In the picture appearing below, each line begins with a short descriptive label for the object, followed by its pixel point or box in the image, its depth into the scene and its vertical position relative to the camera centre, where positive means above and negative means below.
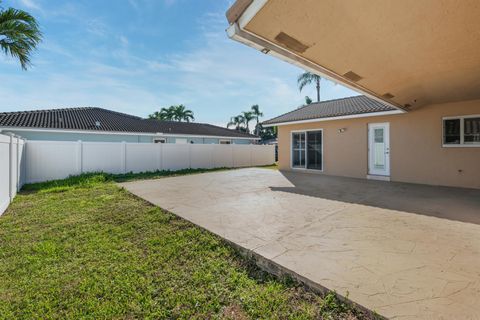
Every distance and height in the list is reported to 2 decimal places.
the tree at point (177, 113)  42.41 +8.42
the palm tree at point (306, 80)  27.06 +9.31
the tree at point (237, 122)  40.12 +6.47
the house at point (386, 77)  3.18 +1.95
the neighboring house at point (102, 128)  14.35 +2.33
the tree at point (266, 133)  41.38 +4.66
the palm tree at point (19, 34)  5.48 +3.06
